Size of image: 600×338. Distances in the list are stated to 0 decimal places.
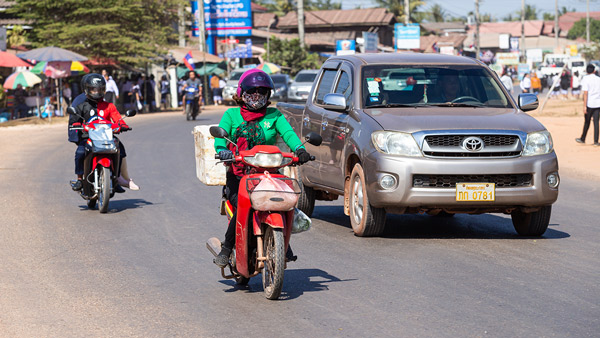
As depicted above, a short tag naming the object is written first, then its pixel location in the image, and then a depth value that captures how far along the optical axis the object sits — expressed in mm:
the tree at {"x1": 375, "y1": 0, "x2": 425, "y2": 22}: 103281
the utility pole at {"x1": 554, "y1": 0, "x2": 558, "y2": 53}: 118612
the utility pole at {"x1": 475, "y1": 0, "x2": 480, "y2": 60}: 82250
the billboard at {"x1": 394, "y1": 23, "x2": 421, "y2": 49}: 80375
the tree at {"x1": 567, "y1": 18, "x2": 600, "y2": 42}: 150375
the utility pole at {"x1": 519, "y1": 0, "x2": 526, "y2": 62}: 109375
